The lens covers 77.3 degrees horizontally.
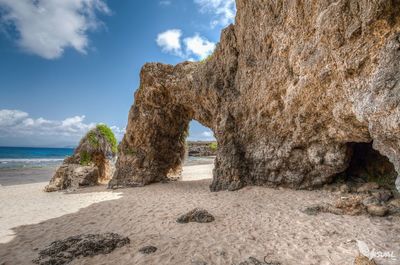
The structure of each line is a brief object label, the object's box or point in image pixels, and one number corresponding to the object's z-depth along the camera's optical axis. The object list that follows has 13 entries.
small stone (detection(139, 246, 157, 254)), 6.52
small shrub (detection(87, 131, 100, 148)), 20.66
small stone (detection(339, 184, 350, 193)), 10.39
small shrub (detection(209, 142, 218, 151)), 58.07
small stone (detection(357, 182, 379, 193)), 9.85
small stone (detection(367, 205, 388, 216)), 7.75
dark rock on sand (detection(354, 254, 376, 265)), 5.18
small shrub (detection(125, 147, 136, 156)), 17.97
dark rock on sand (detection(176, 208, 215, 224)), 8.66
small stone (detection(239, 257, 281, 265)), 5.70
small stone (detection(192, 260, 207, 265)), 5.88
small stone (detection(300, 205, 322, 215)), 8.63
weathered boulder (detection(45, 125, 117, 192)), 18.42
